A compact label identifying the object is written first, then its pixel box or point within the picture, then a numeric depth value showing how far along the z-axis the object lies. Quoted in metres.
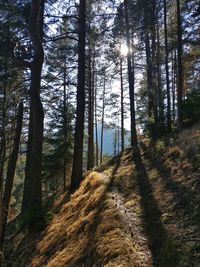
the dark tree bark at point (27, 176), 8.79
